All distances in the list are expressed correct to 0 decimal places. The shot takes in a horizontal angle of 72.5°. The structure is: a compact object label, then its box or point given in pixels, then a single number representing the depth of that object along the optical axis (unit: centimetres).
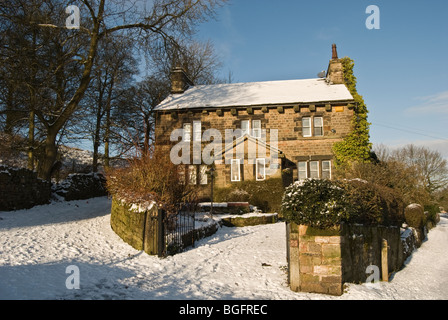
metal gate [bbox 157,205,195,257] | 823
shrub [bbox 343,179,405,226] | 723
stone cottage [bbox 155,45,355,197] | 1989
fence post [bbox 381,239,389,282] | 751
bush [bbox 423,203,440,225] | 1971
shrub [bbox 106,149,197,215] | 910
